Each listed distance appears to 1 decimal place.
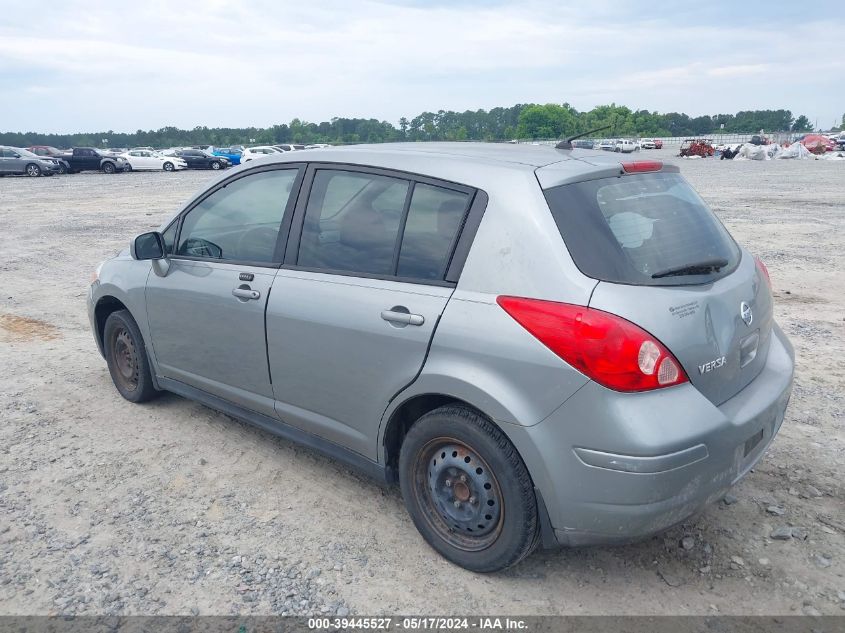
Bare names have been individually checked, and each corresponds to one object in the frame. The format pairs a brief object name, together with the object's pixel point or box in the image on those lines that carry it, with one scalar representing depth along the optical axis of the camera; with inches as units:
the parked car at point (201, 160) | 1661.2
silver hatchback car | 99.6
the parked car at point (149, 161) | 1577.3
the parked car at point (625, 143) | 2632.9
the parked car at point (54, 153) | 1450.5
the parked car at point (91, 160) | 1492.4
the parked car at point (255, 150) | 1596.9
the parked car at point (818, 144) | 2096.5
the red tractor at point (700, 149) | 2082.9
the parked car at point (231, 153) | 1796.9
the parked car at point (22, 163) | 1339.8
